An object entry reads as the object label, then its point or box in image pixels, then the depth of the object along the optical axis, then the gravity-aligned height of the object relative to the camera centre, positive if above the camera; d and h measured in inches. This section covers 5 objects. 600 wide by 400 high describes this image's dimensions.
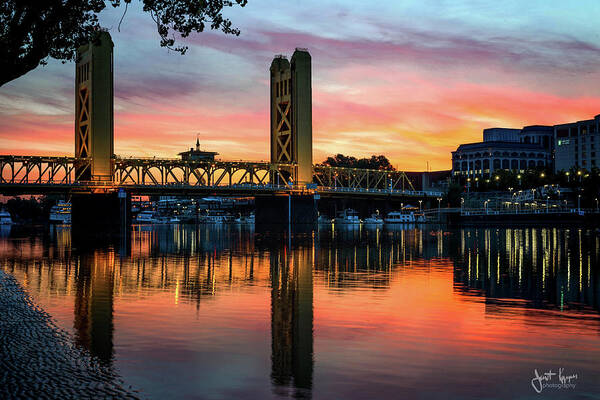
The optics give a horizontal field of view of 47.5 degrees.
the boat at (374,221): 6943.9 -117.5
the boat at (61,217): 7529.5 -77.7
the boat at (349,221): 7207.7 -120.9
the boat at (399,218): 7121.1 -91.3
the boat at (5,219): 7485.2 -90.7
